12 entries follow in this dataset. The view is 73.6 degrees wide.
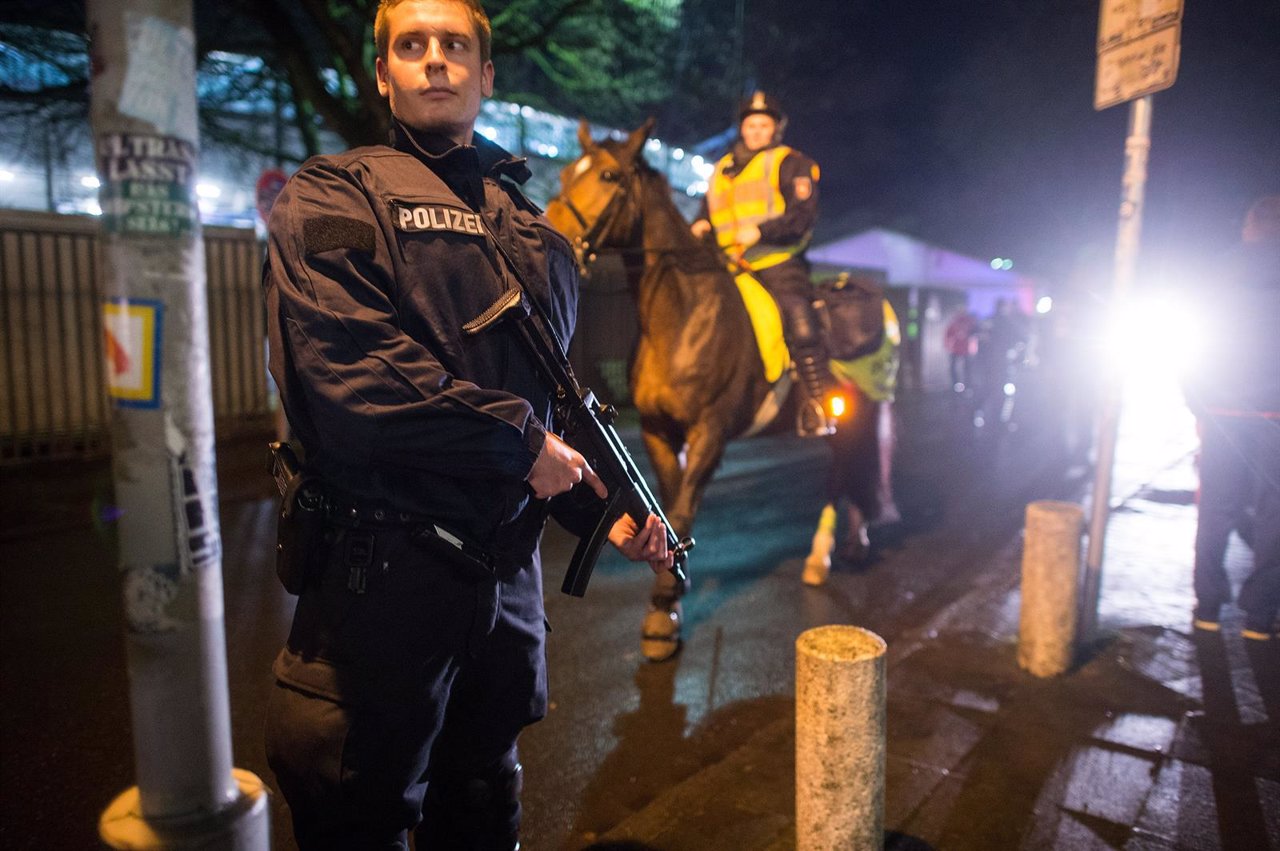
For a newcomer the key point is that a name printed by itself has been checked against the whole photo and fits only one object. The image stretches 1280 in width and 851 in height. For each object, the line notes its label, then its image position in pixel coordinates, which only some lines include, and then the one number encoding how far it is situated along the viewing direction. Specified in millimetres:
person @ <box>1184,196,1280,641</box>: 4359
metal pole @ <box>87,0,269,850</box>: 1418
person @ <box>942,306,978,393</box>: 15203
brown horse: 4695
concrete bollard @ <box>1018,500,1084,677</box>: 4129
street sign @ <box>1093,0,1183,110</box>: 3893
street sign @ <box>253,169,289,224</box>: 8633
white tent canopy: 26672
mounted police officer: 5215
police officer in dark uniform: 1574
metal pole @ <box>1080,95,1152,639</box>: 4152
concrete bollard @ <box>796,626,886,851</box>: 2506
